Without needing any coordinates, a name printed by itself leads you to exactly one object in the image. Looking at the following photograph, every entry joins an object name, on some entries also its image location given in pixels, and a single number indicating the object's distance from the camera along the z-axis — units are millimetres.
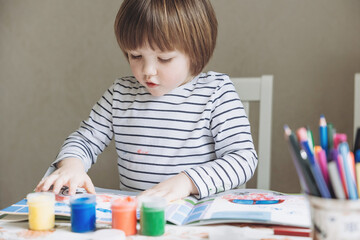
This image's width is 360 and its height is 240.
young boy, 812
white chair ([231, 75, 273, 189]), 1073
